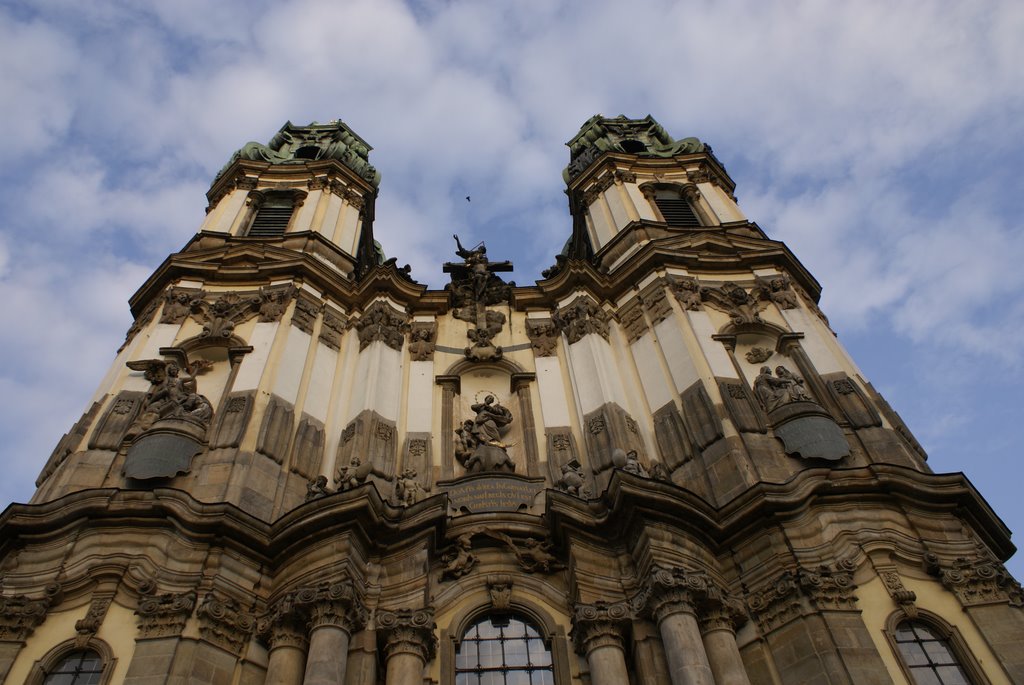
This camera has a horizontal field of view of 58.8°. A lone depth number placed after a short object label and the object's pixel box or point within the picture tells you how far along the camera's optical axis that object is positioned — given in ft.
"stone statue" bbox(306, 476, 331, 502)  42.19
